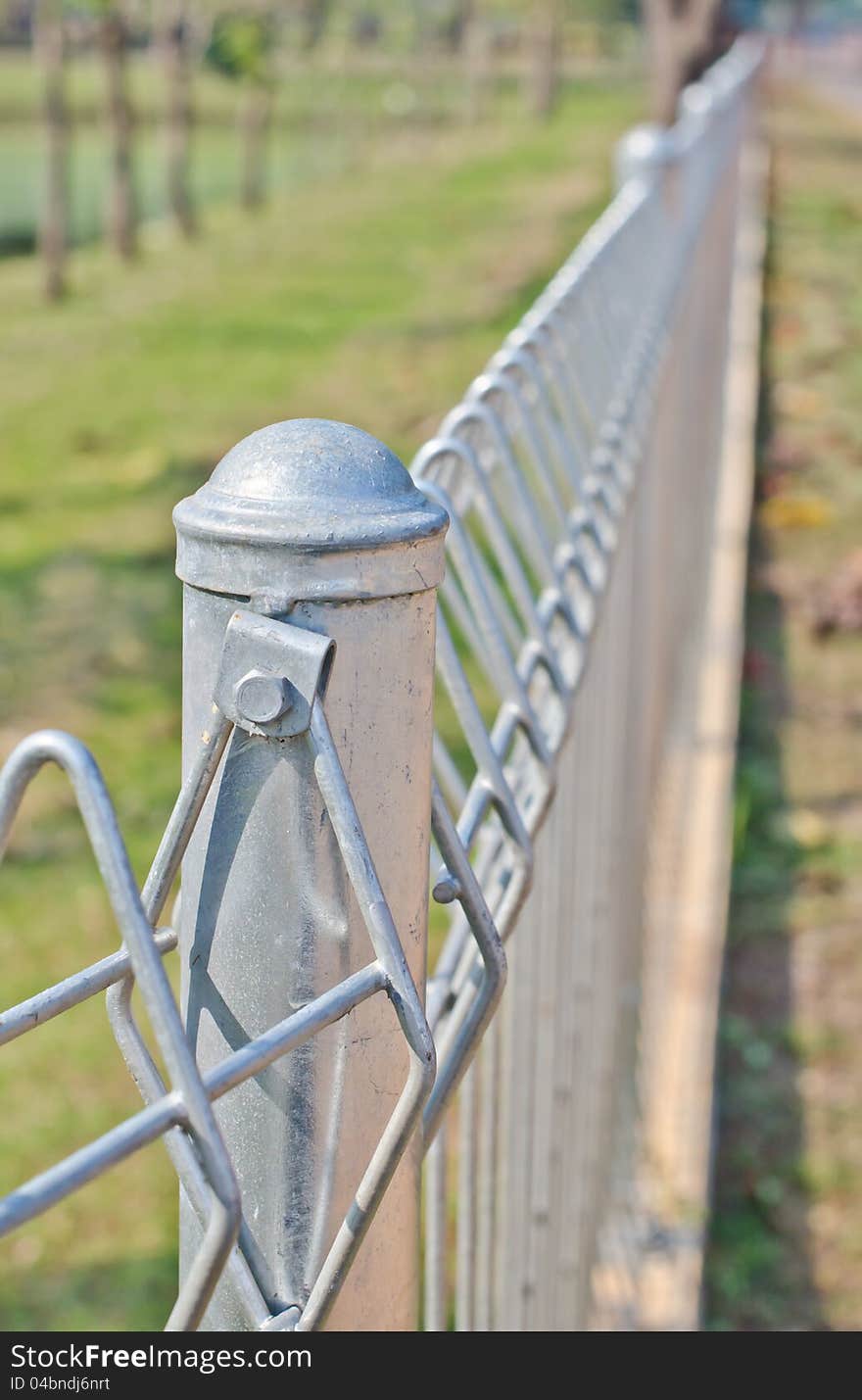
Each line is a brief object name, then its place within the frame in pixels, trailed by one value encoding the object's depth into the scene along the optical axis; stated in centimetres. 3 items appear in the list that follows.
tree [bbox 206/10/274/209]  1717
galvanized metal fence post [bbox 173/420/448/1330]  66
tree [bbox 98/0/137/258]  1288
